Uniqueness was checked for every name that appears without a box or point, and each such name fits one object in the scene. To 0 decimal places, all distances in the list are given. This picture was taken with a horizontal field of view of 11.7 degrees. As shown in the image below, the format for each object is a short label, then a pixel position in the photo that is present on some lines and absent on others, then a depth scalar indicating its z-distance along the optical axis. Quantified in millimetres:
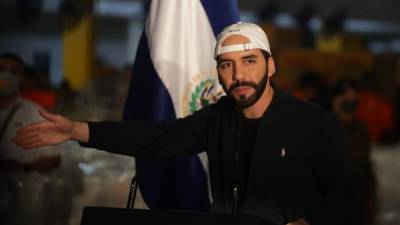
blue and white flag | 6005
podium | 4936
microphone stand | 5259
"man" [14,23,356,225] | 5162
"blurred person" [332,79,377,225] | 8202
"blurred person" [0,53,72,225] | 6125
